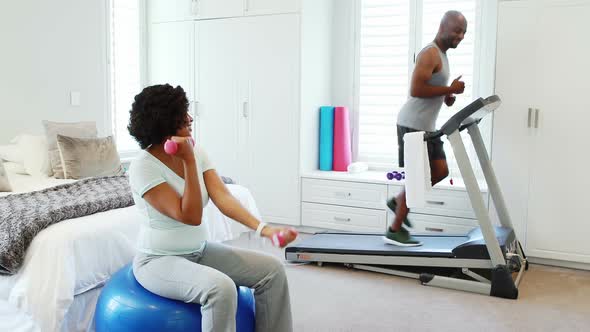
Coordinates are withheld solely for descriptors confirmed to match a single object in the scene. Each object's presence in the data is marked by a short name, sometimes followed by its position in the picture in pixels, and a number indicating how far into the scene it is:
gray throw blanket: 2.18
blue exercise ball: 1.91
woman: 1.86
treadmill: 3.13
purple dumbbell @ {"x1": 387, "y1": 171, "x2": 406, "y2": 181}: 4.28
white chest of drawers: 4.00
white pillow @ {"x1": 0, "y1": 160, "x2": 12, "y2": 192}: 3.07
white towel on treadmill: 3.16
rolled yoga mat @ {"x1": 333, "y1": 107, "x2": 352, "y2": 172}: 4.76
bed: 2.17
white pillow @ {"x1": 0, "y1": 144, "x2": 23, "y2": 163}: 3.70
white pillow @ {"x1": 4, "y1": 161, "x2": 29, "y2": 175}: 3.68
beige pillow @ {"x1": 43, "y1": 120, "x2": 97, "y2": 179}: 3.64
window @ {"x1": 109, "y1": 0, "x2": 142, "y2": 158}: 4.92
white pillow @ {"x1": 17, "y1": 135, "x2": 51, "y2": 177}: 3.65
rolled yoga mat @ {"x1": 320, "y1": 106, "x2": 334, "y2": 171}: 4.79
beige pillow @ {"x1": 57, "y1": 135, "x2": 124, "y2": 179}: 3.59
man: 3.38
